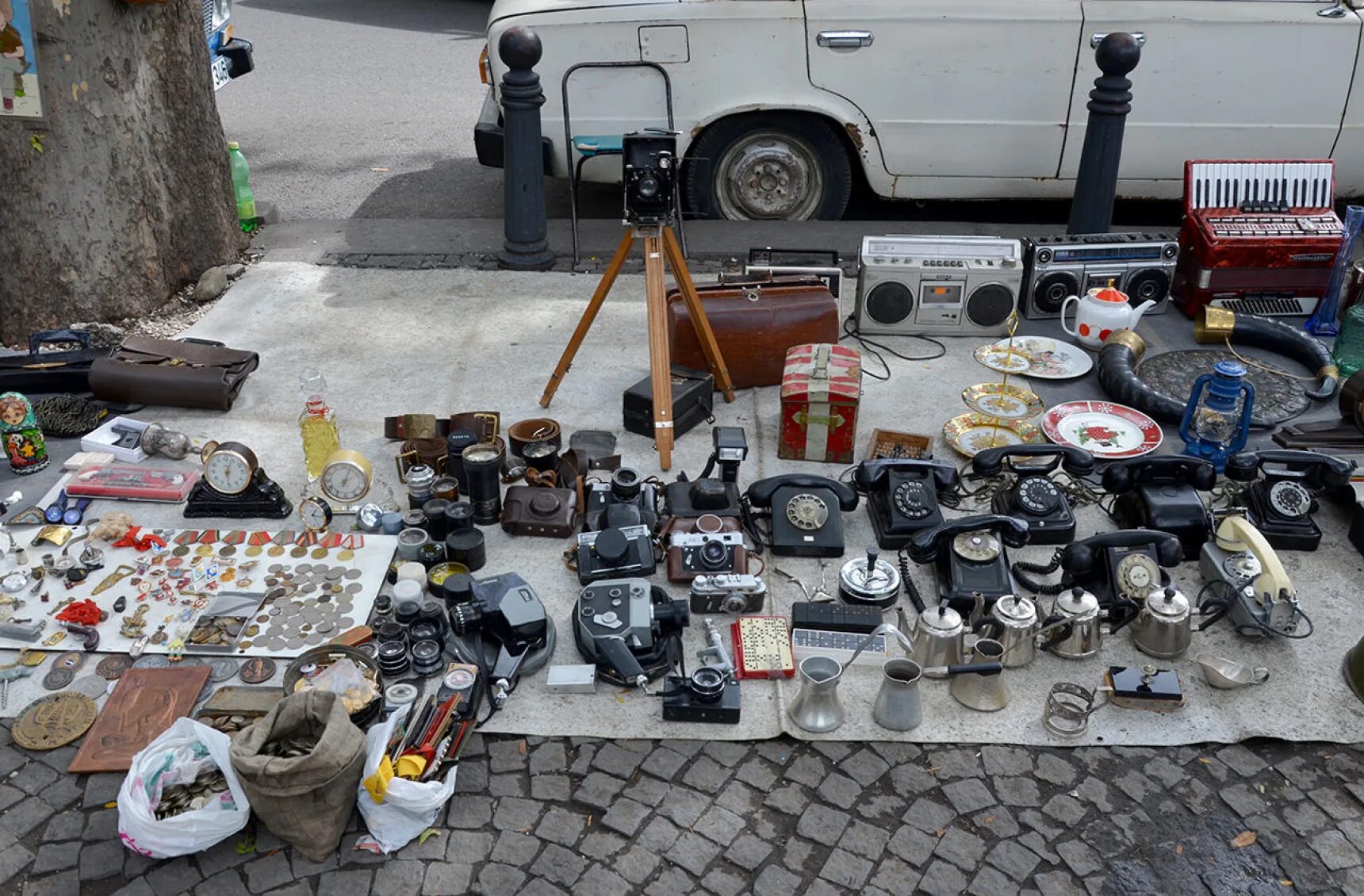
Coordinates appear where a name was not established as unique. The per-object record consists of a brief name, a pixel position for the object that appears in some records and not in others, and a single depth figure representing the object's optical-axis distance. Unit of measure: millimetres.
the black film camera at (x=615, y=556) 4375
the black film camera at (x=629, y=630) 3994
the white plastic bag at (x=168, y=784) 3279
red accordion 6469
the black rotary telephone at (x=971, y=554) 4277
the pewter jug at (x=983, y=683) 3887
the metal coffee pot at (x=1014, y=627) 4020
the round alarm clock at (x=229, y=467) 4777
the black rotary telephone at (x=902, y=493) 4691
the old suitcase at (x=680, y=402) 5410
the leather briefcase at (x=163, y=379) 5555
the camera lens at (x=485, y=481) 4730
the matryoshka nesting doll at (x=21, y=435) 5043
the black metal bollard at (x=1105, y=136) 6504
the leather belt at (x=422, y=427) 5289
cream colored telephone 4203
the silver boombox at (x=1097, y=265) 6500
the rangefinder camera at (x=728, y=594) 4320
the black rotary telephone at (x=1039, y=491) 4734
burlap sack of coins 3244
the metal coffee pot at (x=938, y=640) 3969
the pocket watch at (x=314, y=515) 4703
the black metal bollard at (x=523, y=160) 6578
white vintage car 6863
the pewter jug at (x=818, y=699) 3805
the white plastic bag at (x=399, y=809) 3396
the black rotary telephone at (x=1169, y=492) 4617
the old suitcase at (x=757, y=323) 5738
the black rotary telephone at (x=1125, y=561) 4266
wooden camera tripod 5188
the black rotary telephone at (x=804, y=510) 4668
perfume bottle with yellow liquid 5059
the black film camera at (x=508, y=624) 4012
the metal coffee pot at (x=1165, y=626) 4078
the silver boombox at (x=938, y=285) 6266
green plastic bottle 7609
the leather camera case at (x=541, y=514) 4754
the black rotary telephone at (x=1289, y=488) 4738
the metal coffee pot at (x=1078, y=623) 4059
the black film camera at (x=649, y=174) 5180
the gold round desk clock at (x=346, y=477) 4777
